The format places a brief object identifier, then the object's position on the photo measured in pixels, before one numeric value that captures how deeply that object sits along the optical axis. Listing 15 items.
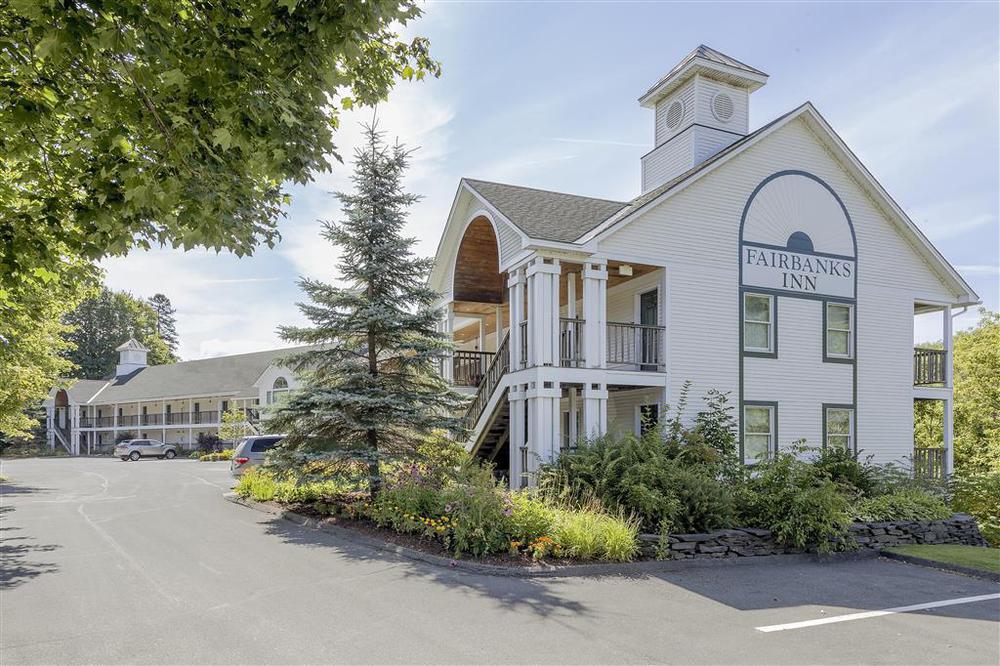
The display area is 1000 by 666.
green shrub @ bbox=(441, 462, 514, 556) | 10.48
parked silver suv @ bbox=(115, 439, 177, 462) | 47.66
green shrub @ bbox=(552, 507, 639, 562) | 10.41
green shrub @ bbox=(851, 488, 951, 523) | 13.29
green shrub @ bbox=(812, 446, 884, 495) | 15.05
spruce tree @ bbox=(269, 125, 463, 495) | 14.47
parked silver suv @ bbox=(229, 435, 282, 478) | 22.70
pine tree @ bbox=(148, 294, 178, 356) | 100.88
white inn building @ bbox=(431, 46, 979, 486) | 15.58
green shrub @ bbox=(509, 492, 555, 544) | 10.58
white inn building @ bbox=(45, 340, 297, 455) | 53.06
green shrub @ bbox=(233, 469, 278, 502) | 17.78
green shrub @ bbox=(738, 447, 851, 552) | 11.80
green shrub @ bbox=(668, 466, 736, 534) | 11.66
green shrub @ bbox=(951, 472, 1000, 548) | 16.17
